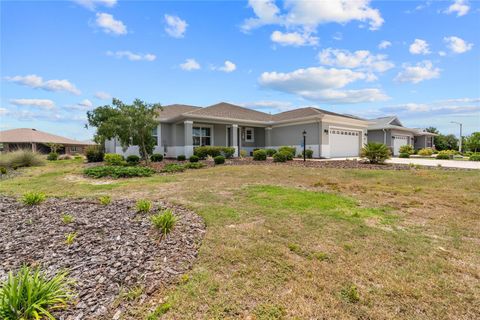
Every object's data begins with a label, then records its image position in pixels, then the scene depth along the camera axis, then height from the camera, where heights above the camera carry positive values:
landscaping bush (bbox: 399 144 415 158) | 25.69 +0.12
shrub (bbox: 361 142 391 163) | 14.60 -0.10
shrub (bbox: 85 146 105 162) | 17.61 -0.19
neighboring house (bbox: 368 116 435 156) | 27.62 +2.02
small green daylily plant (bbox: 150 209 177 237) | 3.91 -1.12
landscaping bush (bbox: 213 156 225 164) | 14.57 -0.50
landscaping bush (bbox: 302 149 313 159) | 19.46 -0.25
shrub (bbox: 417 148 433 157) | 24.34 -0.19
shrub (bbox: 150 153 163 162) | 16.61 -0.38
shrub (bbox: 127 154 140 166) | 14.93 -0.48
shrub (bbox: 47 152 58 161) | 21.55 -0.39
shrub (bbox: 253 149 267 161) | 16.78 -0.26
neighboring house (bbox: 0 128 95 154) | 28.59 +1.57
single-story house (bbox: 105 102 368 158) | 19.02 +1.71
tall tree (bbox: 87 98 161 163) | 13.31 +1.53
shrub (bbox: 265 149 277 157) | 20.41 -0.08
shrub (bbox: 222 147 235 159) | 18.16 +0.02
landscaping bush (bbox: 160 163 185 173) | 12.06 -0.80
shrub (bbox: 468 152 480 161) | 18.42 -0.61
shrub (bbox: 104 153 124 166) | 14.34 -0.46
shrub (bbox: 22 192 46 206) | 5.54 -1.03
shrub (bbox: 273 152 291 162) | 15.97 -0.39
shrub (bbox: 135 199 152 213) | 4.94 -1.08
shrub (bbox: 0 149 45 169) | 14.26 -0.39
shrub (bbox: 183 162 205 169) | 13.01 -0.73
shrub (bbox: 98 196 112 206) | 5.58 -1.09
